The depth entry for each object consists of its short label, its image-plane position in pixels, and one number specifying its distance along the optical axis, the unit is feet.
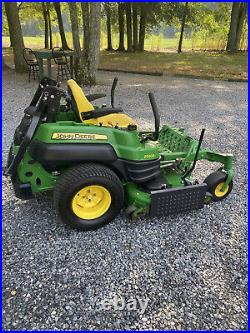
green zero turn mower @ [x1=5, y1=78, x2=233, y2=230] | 8.55
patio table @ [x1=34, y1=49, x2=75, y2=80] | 25.72
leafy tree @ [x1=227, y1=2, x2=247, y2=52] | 59.52
